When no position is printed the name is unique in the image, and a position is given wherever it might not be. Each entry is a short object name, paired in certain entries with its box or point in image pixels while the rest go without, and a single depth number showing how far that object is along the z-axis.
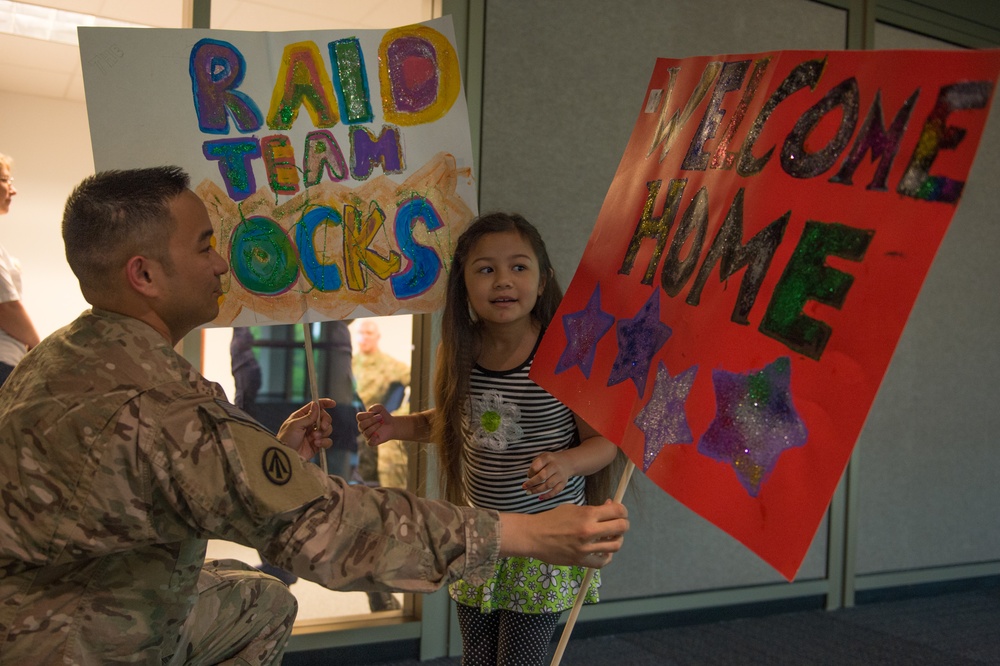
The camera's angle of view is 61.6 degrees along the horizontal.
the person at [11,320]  2.08
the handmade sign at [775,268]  0.76
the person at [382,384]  2.41
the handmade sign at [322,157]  1.55
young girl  1.46
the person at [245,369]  2.28
